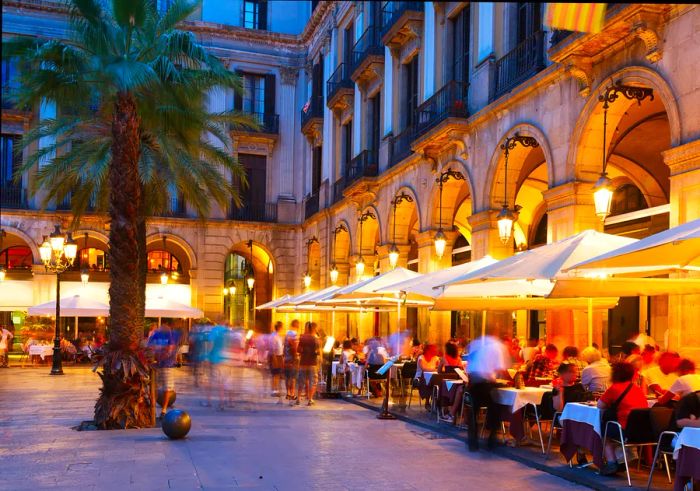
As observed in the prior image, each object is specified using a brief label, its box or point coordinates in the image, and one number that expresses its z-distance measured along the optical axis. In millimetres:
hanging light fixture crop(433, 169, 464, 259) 18672
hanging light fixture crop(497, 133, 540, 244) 14406
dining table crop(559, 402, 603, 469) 8578
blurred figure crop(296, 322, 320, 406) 15992
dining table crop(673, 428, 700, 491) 6754
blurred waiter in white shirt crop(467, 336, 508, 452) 10500
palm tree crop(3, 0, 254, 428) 12445
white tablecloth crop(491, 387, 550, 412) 10242
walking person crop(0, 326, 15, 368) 27000
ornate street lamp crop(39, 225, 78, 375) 21984
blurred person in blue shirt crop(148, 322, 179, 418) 17188
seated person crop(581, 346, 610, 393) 10227
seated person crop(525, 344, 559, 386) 11827
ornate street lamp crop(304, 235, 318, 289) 33156
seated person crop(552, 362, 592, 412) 9719
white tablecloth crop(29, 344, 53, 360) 28391
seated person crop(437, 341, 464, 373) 13086
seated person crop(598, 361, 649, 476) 8320
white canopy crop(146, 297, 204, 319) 27078
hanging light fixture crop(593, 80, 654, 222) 12703
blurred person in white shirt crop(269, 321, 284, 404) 18094
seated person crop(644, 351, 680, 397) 9445
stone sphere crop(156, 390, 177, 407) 13289
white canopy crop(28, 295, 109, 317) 25219
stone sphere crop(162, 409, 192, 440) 10992
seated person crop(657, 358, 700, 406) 8375
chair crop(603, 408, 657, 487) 8148
